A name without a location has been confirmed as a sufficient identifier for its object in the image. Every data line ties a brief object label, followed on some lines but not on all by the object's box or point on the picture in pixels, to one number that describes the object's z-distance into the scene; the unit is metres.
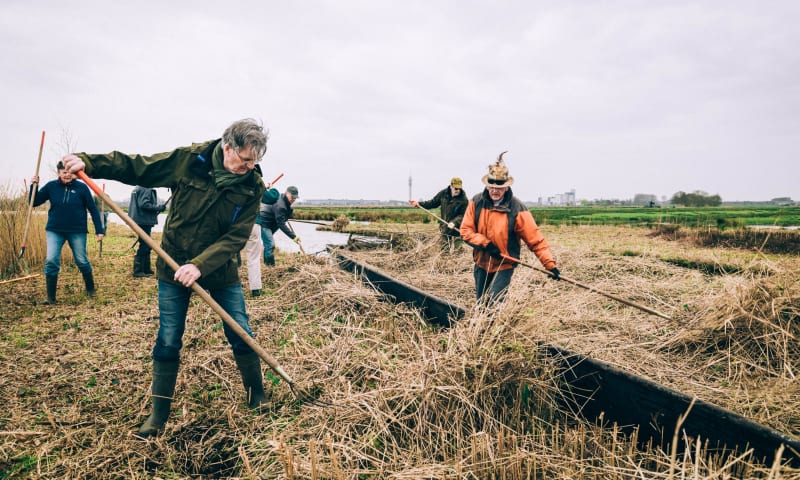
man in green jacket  2.61
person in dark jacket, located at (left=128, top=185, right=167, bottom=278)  7.39
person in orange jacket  4.29
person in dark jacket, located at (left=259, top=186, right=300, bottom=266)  8.00
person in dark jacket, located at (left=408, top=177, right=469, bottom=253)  8.75
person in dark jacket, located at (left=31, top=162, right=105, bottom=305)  5.70
